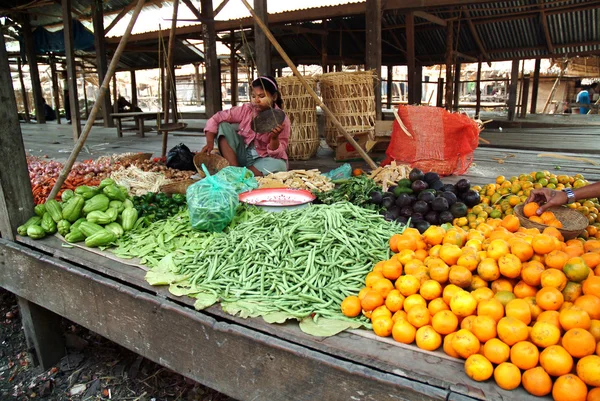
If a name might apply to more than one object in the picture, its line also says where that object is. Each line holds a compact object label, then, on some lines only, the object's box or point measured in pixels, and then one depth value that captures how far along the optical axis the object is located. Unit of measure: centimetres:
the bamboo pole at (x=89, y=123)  322
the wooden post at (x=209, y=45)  678
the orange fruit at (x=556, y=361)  130
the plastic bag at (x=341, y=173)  403
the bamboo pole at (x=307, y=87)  359
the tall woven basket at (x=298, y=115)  570
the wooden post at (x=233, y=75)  1127
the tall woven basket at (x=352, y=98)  551
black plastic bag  477
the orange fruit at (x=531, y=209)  240
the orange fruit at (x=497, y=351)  138
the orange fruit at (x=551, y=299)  149
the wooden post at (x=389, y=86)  1335
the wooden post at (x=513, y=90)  1073
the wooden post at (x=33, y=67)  1154
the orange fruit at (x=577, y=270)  155
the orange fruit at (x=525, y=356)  135
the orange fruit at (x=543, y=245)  171
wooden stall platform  144
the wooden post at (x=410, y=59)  722
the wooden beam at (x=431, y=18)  726
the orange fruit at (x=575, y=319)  138
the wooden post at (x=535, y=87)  1194
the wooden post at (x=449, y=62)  870
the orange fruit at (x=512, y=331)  142
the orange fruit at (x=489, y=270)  167
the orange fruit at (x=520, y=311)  149
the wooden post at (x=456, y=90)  1119
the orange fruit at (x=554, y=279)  154
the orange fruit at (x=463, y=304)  157
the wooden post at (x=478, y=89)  1062
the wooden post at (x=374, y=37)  563
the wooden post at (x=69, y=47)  754
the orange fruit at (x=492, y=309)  152
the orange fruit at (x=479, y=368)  136
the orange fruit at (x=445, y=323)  156
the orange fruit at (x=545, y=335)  138
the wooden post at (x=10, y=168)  276
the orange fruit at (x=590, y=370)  124
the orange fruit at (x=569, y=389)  123
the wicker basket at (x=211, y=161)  418
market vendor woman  445
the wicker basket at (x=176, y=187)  356
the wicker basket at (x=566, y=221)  228
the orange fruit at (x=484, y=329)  146
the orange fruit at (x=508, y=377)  133
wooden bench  857
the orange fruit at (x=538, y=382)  129
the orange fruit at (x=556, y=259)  162
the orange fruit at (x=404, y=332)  159
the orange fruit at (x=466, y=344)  144
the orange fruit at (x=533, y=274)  160
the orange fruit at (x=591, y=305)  143
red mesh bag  436
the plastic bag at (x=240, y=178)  328
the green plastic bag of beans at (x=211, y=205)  259
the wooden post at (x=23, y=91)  1369
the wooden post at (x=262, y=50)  529
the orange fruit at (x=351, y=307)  178
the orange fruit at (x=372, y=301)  176
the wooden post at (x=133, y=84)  1634
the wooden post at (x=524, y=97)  1218
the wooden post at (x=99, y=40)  936
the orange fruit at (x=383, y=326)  165
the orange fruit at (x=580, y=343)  131
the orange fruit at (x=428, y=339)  155
